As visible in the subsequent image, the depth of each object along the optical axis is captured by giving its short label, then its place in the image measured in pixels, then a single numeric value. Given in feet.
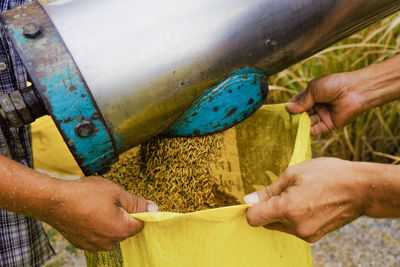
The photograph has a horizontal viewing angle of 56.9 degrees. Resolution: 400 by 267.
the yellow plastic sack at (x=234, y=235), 2.80
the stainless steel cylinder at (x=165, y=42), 2.60
